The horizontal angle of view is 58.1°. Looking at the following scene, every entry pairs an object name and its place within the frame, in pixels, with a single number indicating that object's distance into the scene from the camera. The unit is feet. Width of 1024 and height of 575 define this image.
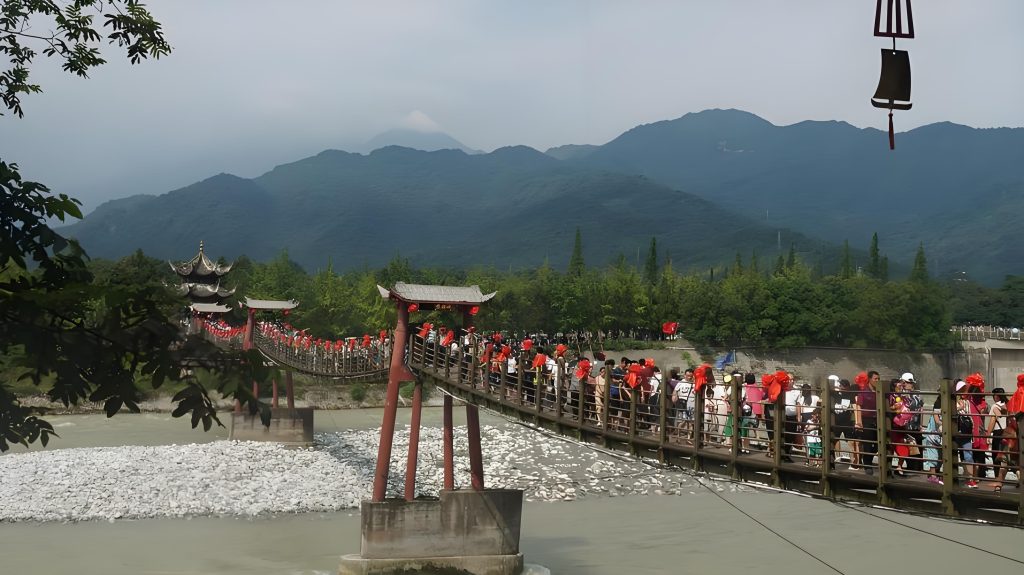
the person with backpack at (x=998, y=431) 28.68
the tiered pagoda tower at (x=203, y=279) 173.68
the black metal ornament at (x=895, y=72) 29.09
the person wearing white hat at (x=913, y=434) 32.07
